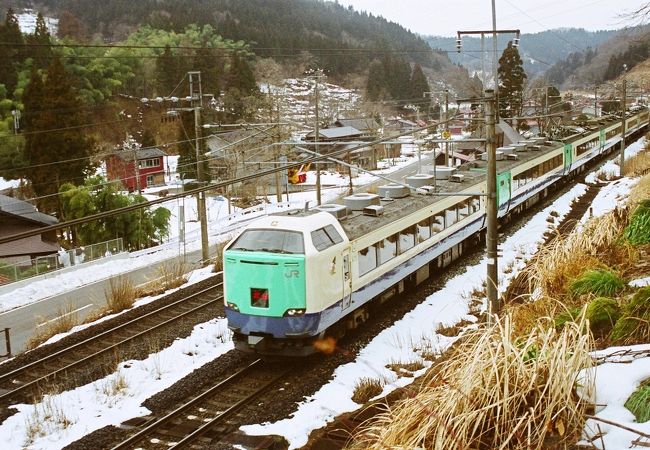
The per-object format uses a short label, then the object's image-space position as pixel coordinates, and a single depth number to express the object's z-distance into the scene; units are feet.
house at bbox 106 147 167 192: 181.57
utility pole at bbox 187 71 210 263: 73.28
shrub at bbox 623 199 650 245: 39.65
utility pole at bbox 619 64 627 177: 112.21
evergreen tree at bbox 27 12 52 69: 224.41
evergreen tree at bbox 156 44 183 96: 273.13
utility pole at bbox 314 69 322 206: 80.51
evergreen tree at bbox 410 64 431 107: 419.33
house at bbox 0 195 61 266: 100.27
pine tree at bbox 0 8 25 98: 214.48
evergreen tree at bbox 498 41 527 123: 214.28
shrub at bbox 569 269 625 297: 31.07
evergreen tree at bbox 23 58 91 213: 128.88
